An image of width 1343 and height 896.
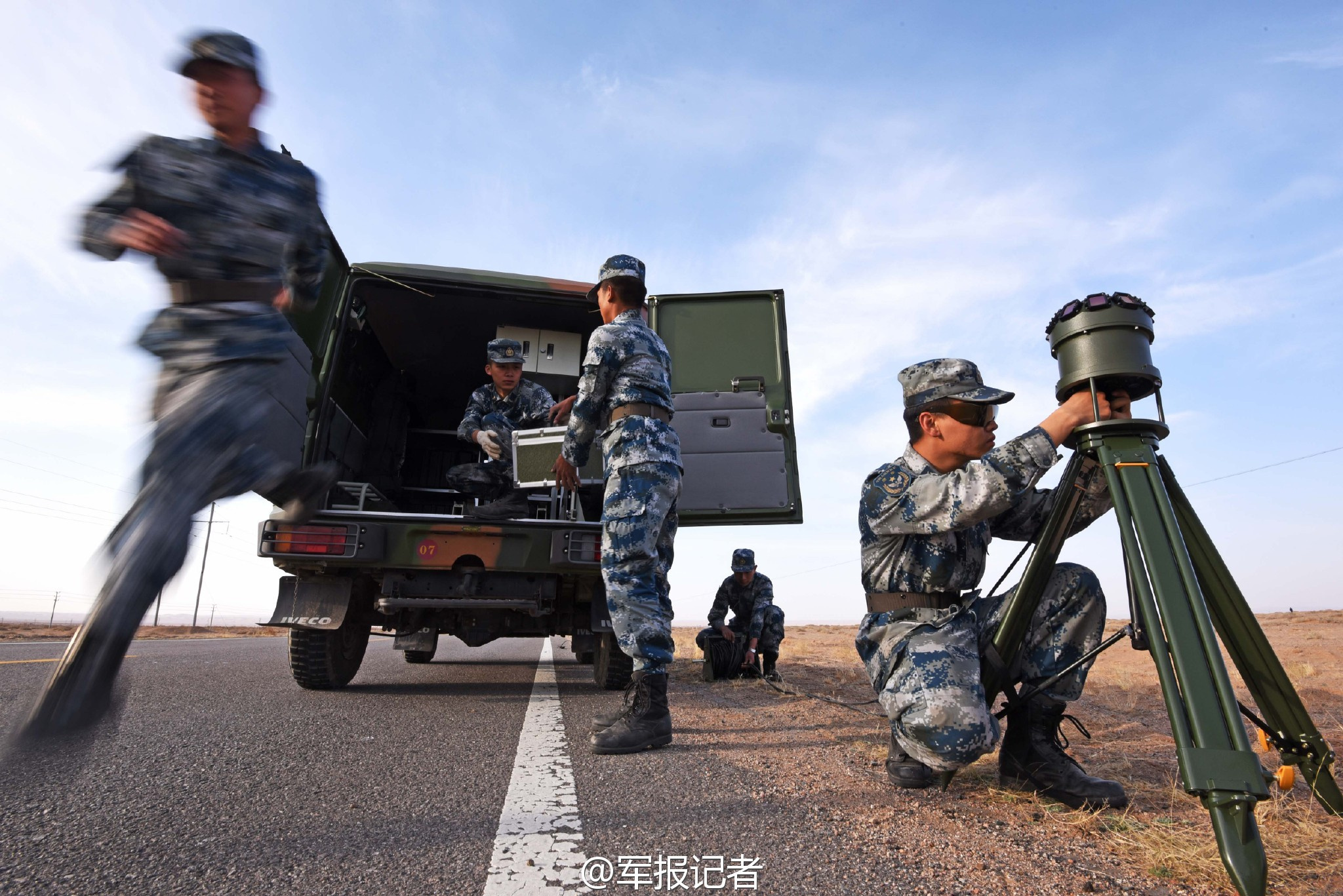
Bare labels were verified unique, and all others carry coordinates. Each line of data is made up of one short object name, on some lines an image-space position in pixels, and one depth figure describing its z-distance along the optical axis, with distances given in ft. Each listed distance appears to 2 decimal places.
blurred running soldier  5.59
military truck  12.67
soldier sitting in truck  15.48
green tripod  4.19
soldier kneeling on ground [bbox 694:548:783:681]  22.99
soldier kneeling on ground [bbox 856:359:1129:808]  6.36
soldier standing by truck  9.32
